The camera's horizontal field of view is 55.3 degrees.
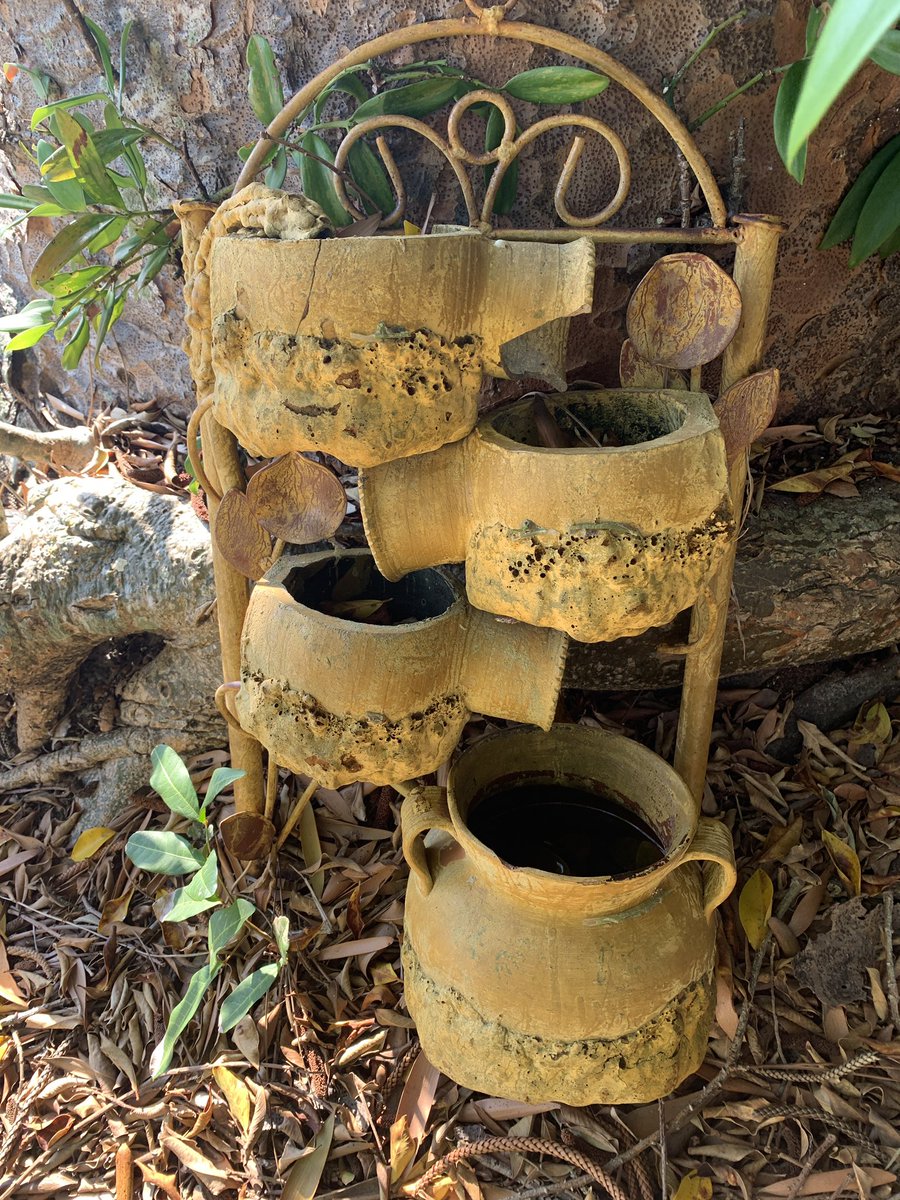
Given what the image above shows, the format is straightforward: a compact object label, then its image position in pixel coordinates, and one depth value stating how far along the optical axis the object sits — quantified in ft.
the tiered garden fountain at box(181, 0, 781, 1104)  2.88
